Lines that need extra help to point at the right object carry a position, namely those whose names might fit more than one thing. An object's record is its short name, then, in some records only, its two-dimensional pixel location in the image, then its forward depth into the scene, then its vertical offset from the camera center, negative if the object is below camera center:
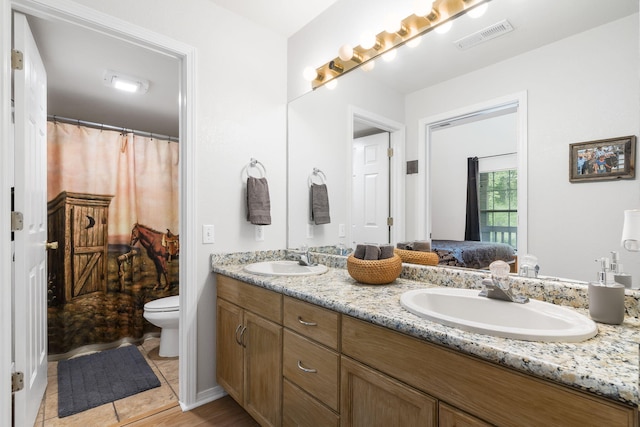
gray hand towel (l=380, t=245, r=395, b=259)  1.49 -0.18
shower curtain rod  2.61 +0.74
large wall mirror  0.98 +0.36
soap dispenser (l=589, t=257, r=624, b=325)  0.87 -0.24
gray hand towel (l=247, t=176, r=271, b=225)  2.02 +0.06
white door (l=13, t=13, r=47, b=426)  1.51 -0.08
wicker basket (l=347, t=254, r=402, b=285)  1.40 -0.25
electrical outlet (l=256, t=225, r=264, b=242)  2.13 -0.14
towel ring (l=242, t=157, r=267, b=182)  2.08 +0.28
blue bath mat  1.92 -1.11
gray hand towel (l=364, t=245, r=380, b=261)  1.49 -0.19
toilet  2.48 -0.83
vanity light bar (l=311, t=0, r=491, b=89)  1.38 +0.86
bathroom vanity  0.64 -0.40
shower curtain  2.57 -0.16
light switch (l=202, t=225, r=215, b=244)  1.91 -0.13
